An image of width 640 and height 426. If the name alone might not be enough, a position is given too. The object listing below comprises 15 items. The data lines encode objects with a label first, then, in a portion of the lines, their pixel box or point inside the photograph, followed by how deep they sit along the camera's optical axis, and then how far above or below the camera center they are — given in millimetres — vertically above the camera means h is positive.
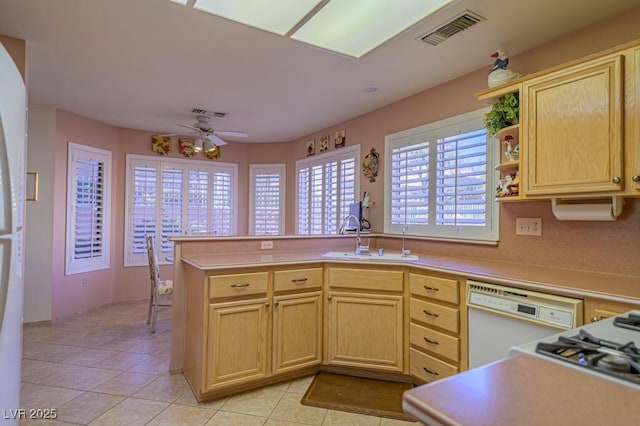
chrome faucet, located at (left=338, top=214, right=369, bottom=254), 3229 -240
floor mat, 2316 -1237
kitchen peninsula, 2332 -653
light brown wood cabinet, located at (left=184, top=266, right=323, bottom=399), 2352 -778
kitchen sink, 2754 -313
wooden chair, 3865 -794
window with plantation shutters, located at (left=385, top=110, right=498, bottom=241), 2834 +347
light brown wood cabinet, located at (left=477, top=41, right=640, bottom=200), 1808 +519
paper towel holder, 2006 +73
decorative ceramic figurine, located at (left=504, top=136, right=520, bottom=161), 2435 +483
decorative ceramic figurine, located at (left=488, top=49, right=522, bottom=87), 2447 +1037
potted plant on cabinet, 2367 +727
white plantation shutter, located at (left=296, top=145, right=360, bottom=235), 4379 +386
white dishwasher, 1746 -514
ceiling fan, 4301 +1030
